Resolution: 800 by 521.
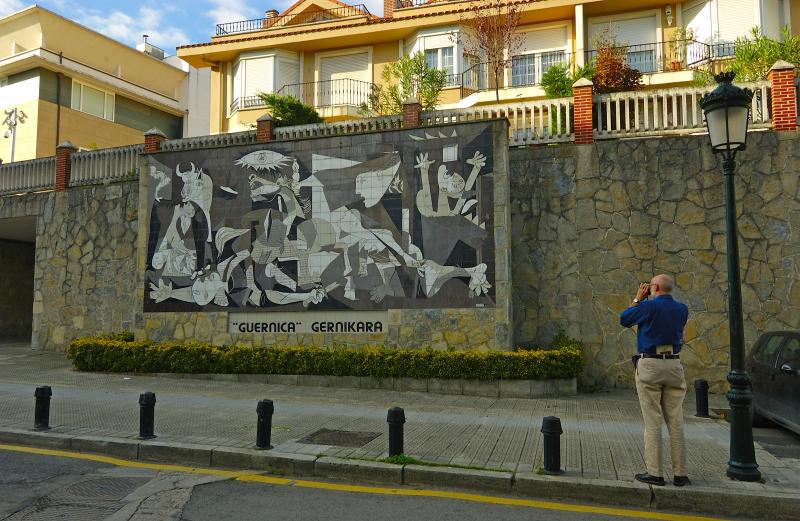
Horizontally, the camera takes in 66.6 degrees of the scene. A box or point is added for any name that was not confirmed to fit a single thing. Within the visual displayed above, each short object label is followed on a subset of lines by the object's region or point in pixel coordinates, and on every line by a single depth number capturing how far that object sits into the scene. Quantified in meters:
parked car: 7.50
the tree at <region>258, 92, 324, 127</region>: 18.47
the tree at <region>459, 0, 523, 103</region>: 20.58
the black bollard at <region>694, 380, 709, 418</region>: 9.43
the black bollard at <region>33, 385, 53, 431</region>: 7.75
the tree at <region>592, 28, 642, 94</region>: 16.53
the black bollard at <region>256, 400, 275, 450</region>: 6.85
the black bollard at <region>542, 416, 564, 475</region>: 5.91
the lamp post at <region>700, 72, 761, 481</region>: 5.83
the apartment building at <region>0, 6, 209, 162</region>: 26.19
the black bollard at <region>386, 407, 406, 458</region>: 6.42
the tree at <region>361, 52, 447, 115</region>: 19.66
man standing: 5.61
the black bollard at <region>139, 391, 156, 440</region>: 7.29
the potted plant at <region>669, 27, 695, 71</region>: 20.12
